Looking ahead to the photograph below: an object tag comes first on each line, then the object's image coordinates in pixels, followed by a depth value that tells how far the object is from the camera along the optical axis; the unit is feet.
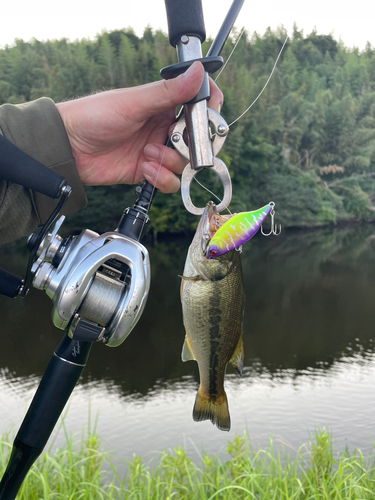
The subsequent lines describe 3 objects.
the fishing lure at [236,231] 0.90
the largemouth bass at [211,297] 1.02
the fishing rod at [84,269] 0.94
